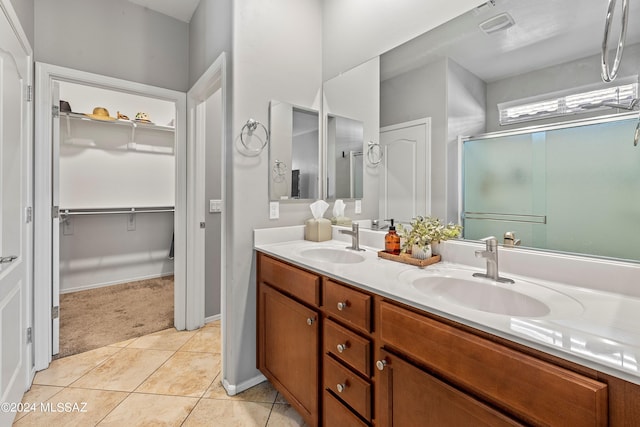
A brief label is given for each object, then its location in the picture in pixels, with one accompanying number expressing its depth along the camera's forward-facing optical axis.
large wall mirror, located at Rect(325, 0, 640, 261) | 0.98
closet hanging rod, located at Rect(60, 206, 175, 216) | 3.34
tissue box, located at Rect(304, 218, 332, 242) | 1.94
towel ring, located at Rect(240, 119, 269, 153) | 1.77
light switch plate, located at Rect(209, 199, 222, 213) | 2.66
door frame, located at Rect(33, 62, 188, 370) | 1.95
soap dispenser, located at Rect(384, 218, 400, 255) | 1.49
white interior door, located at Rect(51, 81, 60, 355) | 2.07
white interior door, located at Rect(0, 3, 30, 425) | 1.37
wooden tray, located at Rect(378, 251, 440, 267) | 1.31
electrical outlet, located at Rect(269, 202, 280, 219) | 1.90
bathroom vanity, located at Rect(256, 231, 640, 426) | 0.61
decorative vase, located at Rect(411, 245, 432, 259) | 1.35
